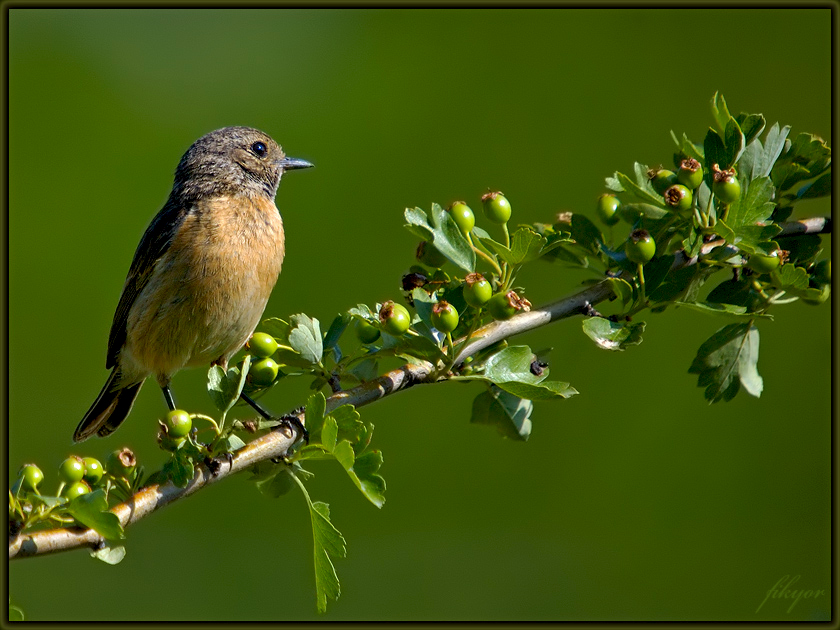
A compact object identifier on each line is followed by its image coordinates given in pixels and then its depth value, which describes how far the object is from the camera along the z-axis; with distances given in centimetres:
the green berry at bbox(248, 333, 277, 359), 504
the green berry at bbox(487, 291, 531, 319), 465
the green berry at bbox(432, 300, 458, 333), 464
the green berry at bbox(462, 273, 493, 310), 467
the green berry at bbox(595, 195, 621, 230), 582
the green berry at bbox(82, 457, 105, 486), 428
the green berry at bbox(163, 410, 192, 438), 440
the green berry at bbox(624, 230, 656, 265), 501
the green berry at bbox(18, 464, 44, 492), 405
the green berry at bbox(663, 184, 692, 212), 505
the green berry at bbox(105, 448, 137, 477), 443
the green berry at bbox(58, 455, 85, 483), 416
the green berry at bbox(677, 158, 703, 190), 511
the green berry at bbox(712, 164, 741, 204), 499
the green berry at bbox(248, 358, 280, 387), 500
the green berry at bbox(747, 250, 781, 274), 504
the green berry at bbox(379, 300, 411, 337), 463
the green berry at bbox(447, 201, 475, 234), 513
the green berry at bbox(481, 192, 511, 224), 532
